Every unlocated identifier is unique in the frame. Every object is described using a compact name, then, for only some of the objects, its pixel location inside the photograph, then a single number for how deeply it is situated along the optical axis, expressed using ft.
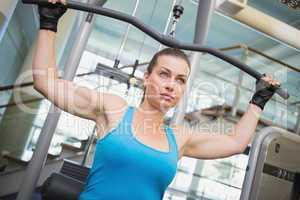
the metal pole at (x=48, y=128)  6.00
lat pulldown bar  3.73
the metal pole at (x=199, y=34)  6.71
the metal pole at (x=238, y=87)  13.09
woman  3.22
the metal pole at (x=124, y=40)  6.89
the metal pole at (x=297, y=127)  8.04
